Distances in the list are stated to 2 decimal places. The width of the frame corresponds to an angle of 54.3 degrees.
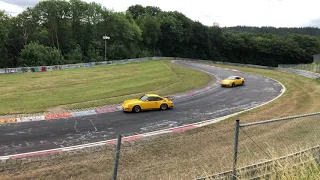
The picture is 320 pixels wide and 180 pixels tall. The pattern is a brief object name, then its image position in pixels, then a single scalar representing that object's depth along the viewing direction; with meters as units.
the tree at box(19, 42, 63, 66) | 66.19
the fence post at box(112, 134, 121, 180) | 5.94
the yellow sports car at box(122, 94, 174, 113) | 22.79
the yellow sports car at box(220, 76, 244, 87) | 36.44
